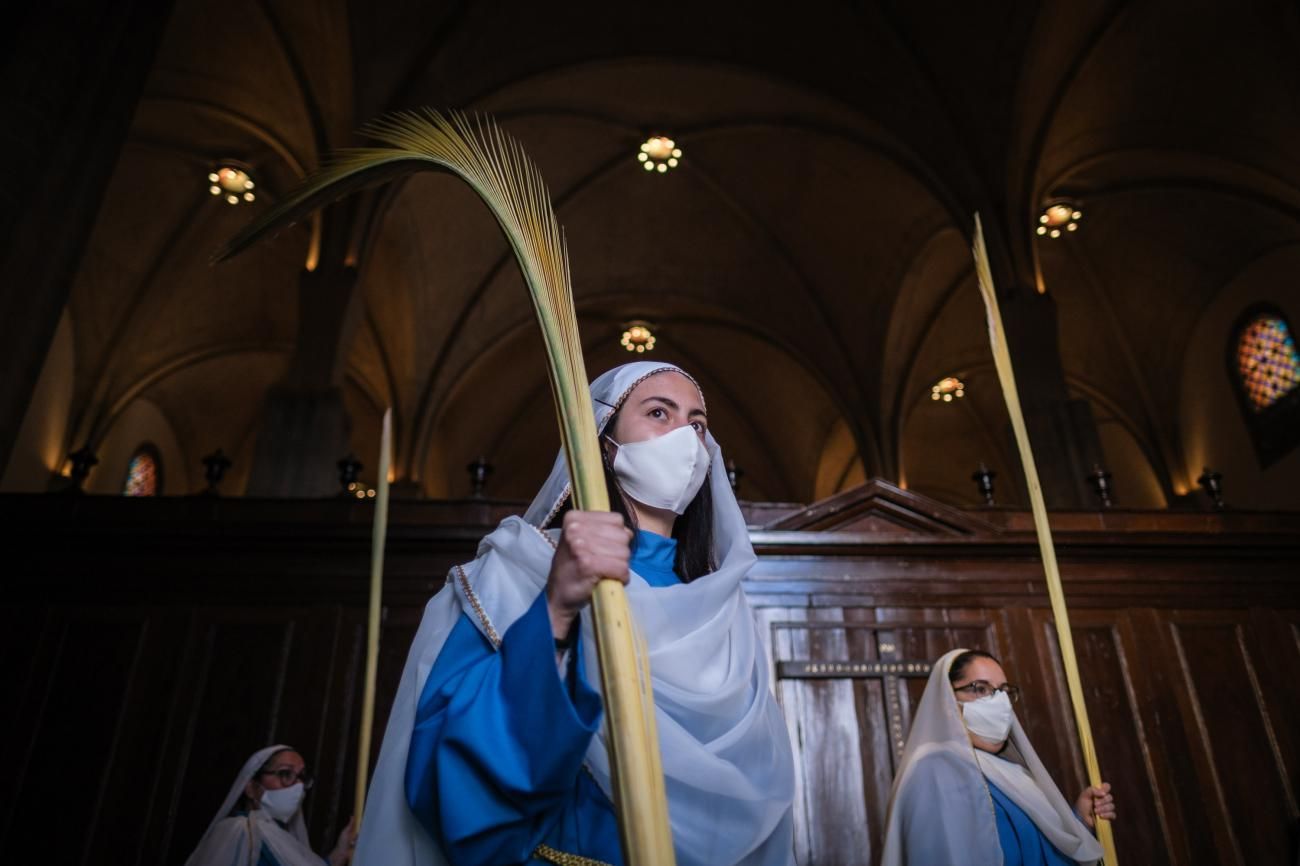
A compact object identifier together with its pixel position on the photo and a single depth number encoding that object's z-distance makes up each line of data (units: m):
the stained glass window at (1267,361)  11.39
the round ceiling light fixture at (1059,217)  11.70
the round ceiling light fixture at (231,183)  11.44
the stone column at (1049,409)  8.59
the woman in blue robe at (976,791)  2.82
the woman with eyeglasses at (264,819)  3.75
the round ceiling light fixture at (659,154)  12.34
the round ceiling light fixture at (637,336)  15.53
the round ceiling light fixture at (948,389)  15.65
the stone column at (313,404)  8.45
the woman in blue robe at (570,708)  1.20
